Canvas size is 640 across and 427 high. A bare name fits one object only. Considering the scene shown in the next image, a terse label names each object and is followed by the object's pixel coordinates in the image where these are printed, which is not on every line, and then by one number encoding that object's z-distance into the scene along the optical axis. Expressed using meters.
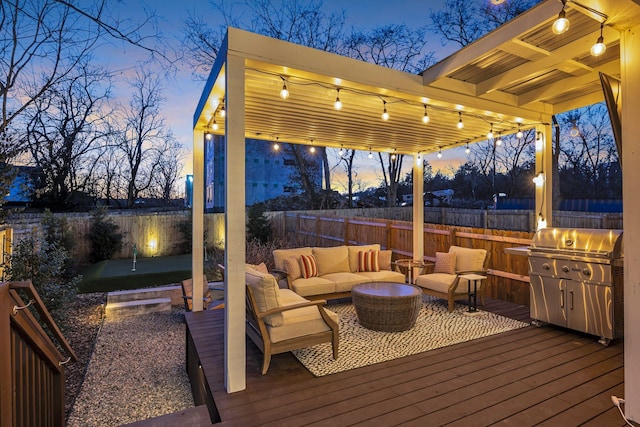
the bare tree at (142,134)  11.93
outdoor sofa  5.49
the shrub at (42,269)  4.58
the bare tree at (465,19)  10.80
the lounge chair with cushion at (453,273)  5.36
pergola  2.53
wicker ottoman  4.34
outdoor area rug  3.55
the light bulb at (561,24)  2.44
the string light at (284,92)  3.58
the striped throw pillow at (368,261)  6.27
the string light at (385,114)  4.37
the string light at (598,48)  2.68
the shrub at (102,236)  9.87
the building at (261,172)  17.45
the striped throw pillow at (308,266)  5.81
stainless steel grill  3.84
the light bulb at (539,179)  5.62
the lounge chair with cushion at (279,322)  3.33
